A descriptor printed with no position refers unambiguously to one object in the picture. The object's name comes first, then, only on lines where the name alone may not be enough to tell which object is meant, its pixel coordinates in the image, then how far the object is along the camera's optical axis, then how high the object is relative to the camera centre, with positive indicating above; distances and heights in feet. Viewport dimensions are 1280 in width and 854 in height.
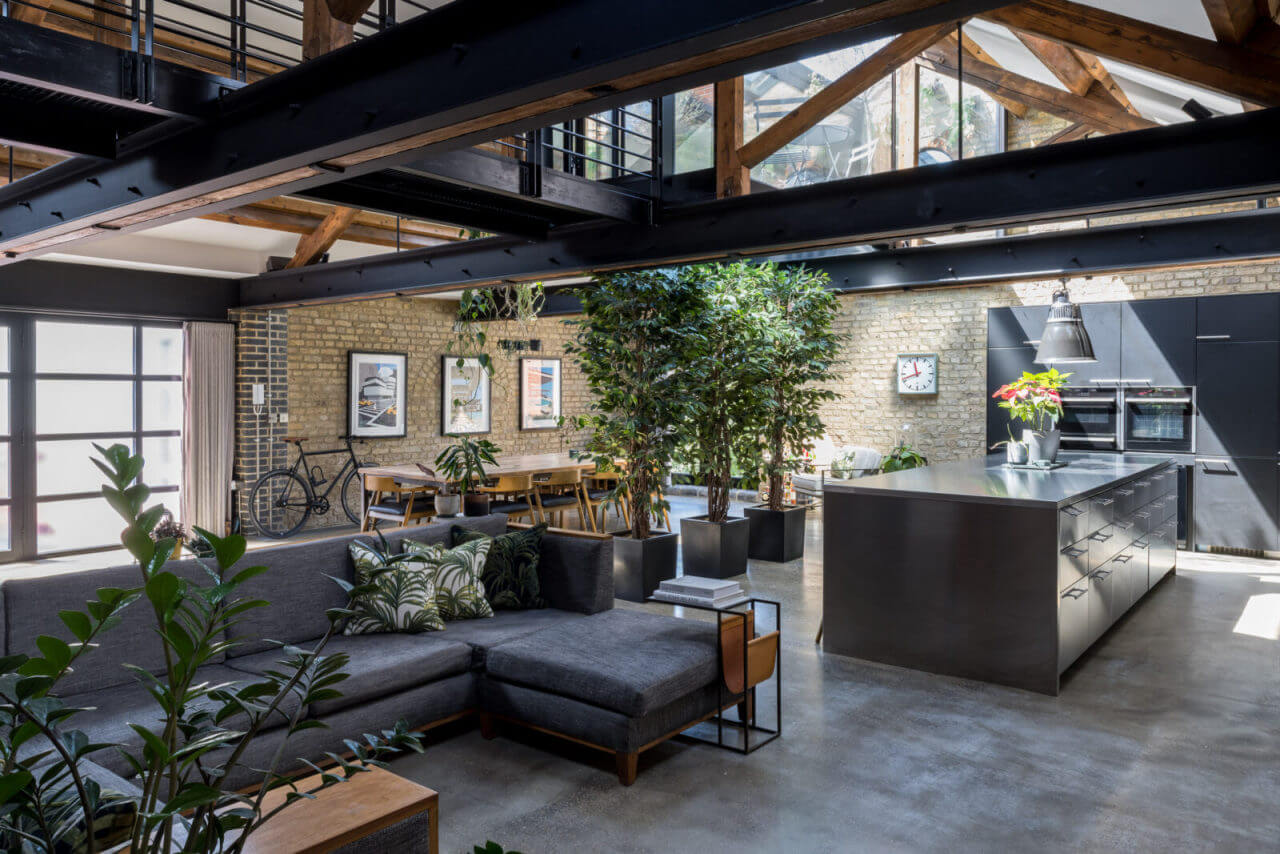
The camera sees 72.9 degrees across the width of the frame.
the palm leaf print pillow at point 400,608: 12.77 -2.93
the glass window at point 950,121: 27.86 +10.41
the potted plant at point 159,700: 3.01 -1.14
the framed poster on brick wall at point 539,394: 42.34 +0.94
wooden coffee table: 6.66 -3.30
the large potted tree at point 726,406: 22.52 +0.21
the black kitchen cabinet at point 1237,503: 25.75 -2.58
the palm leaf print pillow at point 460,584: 13.62 -2.73
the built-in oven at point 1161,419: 26.63 -0.08
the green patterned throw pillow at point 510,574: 14.46 -2.71
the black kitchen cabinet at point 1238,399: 25.41 +0.55
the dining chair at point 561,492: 27.53 -2.75
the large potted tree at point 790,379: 24.47 +1.01
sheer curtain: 29.53 -0.44
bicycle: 31.14 -3.14
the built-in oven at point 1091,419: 27.89 -0.08
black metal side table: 12.12 -4.32
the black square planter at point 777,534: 25.84 -3.60
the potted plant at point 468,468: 21.76 -1.41
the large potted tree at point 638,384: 20.45 +0.69
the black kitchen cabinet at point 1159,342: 26.40 +2.32
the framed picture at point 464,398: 37.91 +0.63
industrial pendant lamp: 19.58 +1.78
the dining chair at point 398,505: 25.93 -2.87
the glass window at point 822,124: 17.99 +6.52
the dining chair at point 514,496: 25.75 -2.77
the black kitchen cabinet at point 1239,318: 25.23 +2.94
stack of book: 12.17 -2.56
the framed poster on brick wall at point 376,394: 34.06 +0.71
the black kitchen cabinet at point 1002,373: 29.76 +1.50
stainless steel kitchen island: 14.51 -2.78
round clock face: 32.96 +1.55
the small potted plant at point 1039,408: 19.88 +0.18
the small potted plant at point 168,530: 17.57 -2.52
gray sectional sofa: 10.23 -3.33
